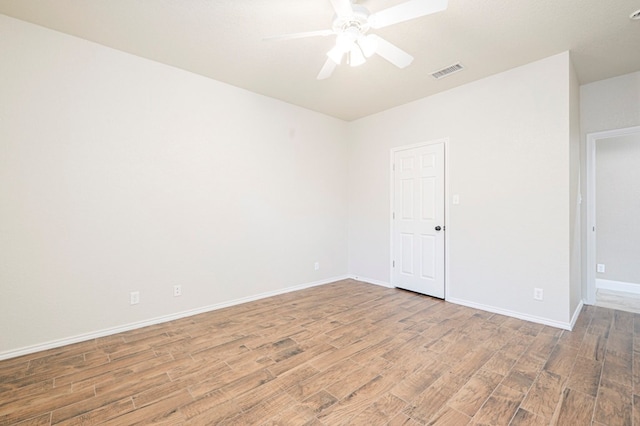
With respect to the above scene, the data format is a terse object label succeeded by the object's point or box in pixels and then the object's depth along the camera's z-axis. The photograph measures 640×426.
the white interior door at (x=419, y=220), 3.84
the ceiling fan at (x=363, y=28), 1.76
